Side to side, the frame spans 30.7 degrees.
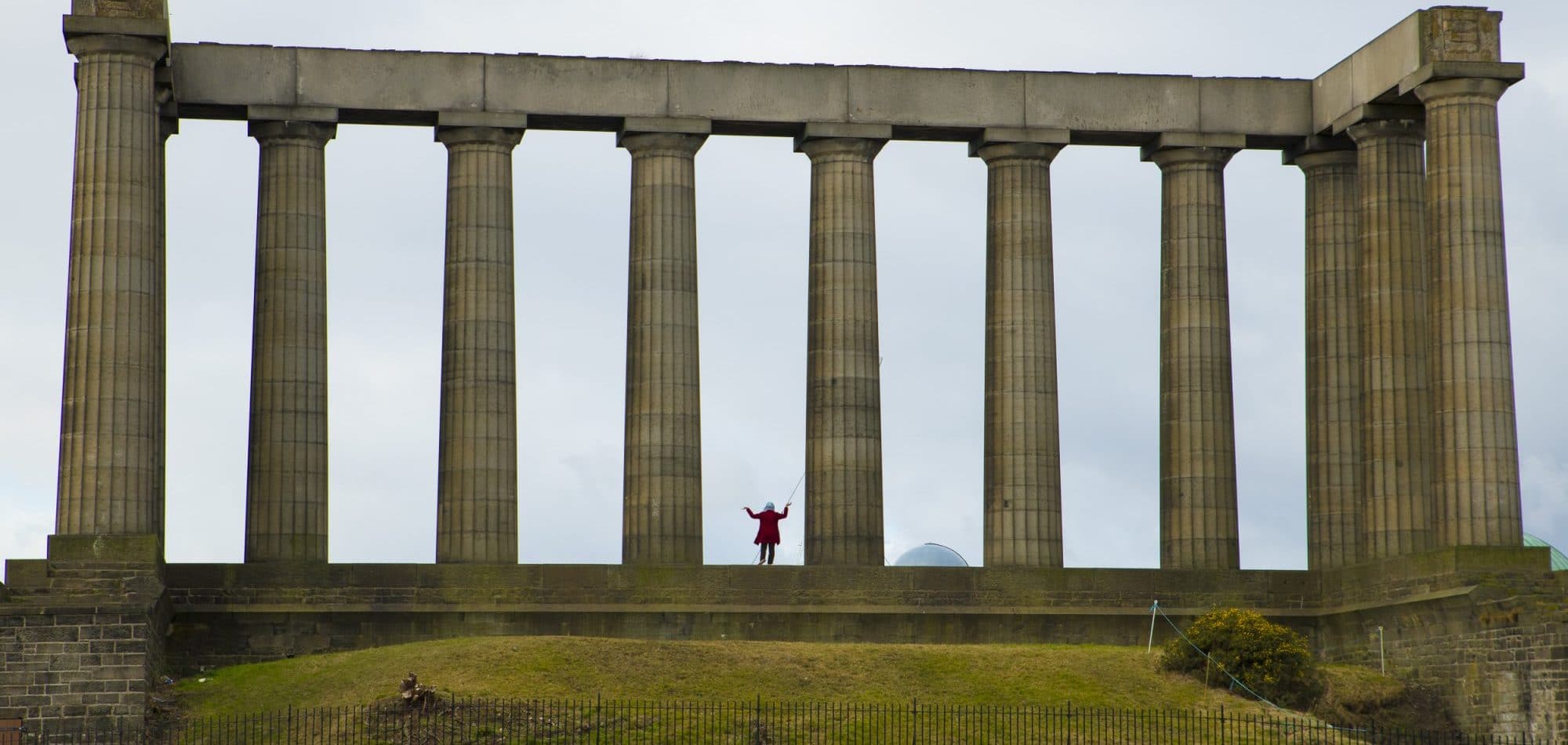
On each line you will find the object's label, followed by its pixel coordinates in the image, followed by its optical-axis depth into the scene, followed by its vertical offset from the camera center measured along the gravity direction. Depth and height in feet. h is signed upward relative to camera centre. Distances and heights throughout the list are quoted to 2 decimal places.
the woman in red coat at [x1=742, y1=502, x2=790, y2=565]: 217.56 +6.67
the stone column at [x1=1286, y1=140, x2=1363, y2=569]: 225.15 +19.82
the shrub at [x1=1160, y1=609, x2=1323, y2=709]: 191.01 -2.86
